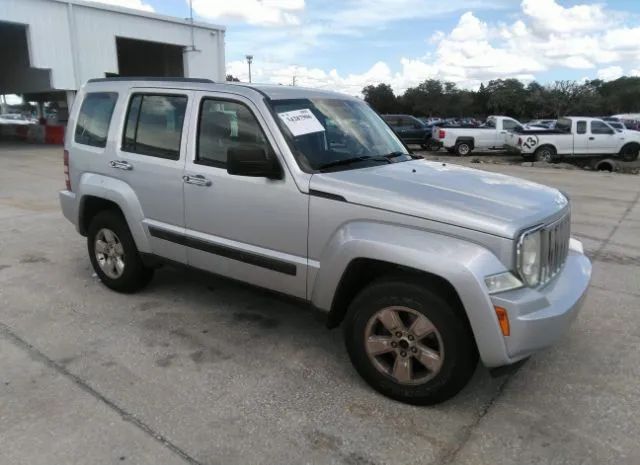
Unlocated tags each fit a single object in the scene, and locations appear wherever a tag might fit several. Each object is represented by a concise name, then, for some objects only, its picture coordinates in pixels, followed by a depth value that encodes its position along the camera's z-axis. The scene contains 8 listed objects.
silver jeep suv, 2.75
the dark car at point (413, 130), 24.01
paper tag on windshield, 3.50
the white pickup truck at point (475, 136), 21.50
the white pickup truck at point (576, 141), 19.00
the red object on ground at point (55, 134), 25.47
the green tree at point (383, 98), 92.62
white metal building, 22.80
